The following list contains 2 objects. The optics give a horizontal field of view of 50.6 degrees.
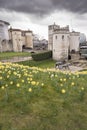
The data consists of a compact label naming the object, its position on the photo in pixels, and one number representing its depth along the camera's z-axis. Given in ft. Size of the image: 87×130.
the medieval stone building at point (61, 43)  79.38
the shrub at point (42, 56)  72.64
